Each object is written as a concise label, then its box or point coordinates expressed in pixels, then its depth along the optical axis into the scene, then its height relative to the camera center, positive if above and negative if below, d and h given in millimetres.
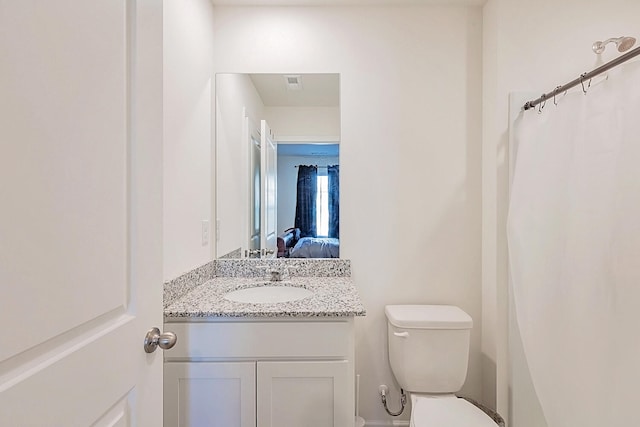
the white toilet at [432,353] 1595 -698
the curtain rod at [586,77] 995 +471
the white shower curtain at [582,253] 981 -150
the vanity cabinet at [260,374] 1270 -633
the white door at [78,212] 464 -1
